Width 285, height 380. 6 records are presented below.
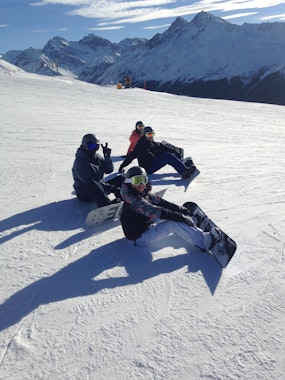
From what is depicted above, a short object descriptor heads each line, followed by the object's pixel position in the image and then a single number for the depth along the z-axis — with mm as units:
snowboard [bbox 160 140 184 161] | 8680
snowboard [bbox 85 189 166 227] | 5531
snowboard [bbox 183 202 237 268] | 4578
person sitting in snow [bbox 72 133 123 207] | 5980
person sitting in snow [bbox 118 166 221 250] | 4766
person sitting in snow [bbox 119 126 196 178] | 8180
